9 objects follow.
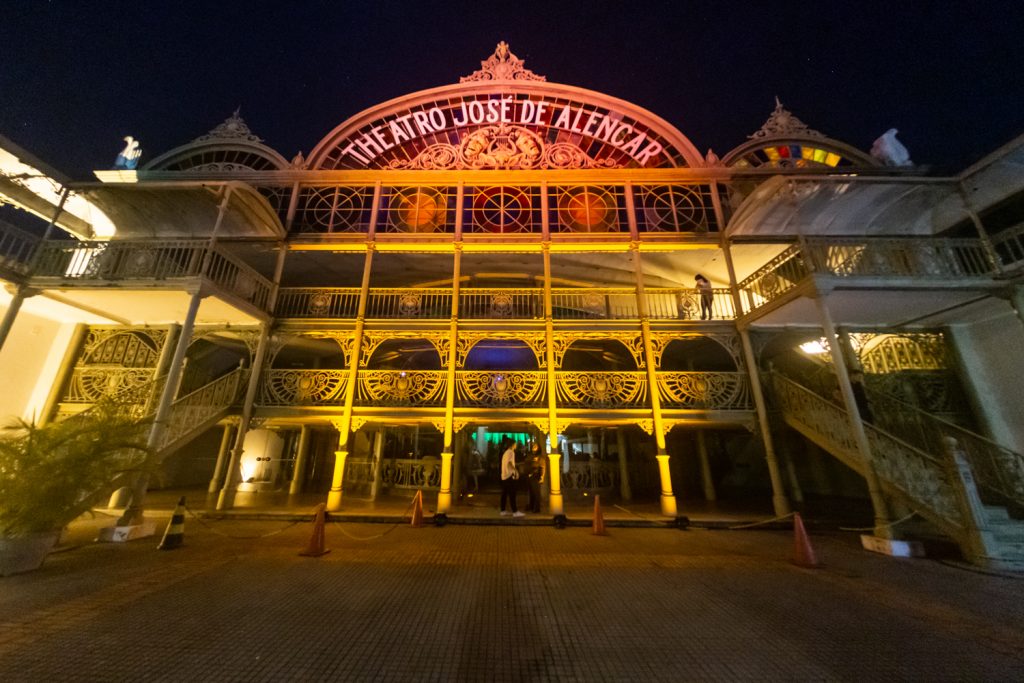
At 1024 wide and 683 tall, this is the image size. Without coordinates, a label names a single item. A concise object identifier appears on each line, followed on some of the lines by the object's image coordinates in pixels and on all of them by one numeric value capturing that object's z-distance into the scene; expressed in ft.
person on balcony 34.63
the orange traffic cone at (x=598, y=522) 24.99
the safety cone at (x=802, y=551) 17.98
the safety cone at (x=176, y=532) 19.89
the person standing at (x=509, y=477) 29.27
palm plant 15.90
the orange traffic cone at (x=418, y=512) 26.99
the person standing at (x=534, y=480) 30.40
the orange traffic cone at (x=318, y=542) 18.89
